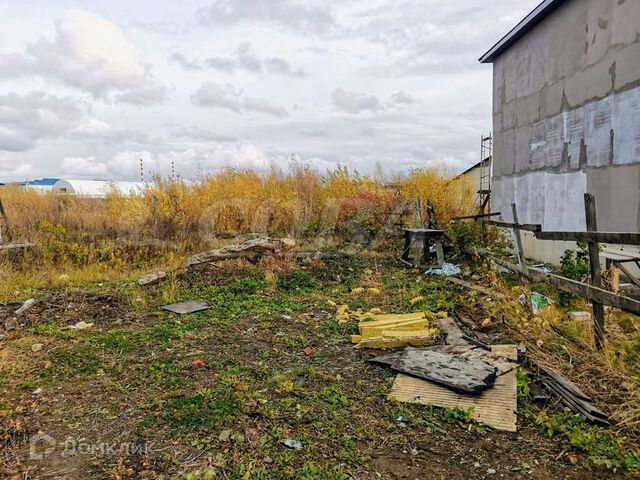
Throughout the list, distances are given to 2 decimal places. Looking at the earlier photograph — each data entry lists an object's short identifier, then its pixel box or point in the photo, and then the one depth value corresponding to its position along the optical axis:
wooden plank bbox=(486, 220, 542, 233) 5.06
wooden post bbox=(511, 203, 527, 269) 5.71
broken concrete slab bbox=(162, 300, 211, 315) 6.41
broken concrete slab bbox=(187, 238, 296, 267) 8.79
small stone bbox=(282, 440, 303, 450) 2.97
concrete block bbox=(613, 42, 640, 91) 6.42
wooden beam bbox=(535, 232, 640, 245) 3.43
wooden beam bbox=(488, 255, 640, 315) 3.36
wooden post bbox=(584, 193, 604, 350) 3.99
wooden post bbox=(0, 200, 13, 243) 10.16
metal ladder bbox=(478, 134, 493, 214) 12.53
